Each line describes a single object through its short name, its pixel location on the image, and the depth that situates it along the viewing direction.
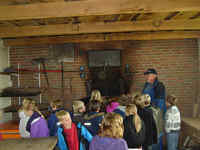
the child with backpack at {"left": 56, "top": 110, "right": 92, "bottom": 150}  2.43
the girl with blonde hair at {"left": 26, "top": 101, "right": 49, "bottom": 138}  2.73
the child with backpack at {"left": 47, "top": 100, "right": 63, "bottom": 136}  2.85
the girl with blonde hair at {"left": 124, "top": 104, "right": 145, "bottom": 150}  2.55
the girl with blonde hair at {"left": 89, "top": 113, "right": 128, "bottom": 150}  1.93
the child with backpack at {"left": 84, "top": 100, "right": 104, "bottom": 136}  2.61
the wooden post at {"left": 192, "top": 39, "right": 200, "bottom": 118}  4.71
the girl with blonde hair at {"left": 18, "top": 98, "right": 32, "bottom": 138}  2.93
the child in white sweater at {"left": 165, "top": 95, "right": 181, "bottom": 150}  3.50
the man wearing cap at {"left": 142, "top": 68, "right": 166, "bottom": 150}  3.89
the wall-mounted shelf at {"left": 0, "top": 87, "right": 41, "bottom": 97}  4.57
